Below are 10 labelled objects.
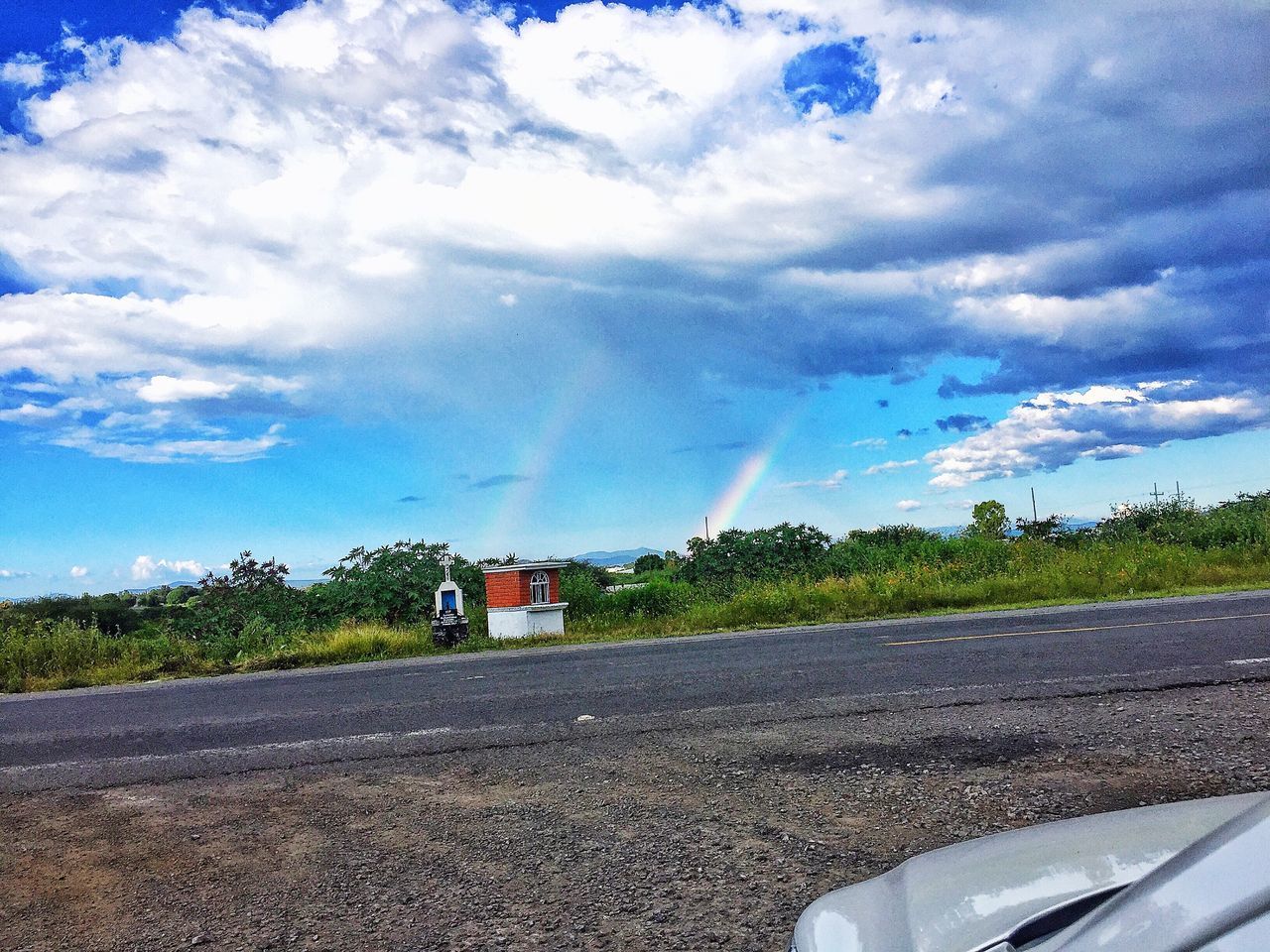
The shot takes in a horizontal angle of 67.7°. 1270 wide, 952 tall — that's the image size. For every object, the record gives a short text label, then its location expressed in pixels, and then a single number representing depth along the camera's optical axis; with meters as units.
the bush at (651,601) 21.28
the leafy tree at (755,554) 25.22
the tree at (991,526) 26.69
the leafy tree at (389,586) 22.86
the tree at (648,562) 37.46
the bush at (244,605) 22.83
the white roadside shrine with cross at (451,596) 18.80
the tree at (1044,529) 26.42
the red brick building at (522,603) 18.67
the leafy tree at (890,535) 27.12
